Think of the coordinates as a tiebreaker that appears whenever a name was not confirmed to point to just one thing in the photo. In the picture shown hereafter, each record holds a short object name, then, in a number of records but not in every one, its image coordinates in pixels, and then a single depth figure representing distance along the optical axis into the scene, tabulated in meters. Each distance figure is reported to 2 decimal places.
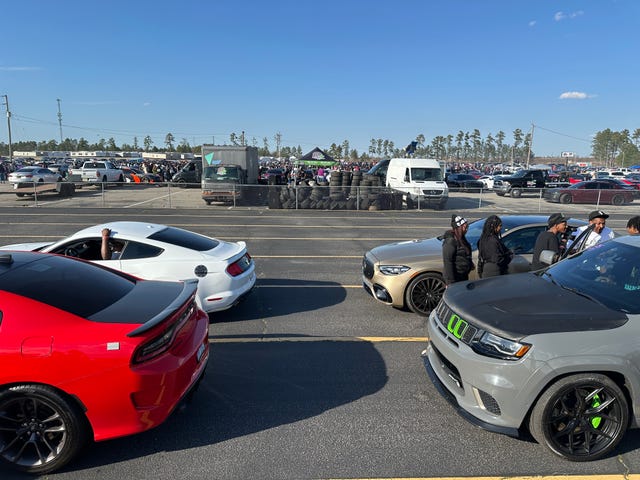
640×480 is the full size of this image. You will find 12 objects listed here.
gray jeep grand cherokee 2.94
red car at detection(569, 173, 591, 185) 38.44
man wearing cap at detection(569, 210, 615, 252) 5.70
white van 23.02
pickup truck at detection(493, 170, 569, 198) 32.78
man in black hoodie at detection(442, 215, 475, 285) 5.40
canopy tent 31.54
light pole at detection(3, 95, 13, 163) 85.62
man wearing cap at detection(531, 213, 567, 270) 5.66
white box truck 22.98
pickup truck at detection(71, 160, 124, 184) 33.00
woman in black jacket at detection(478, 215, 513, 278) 5.43
